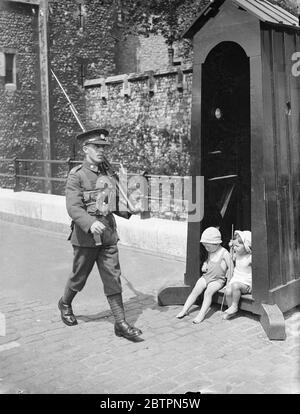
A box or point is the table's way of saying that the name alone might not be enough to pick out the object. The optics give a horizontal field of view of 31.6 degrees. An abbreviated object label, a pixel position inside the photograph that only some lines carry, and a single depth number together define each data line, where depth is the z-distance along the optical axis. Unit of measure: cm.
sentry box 481
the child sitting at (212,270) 527
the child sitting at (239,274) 511
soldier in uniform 484
